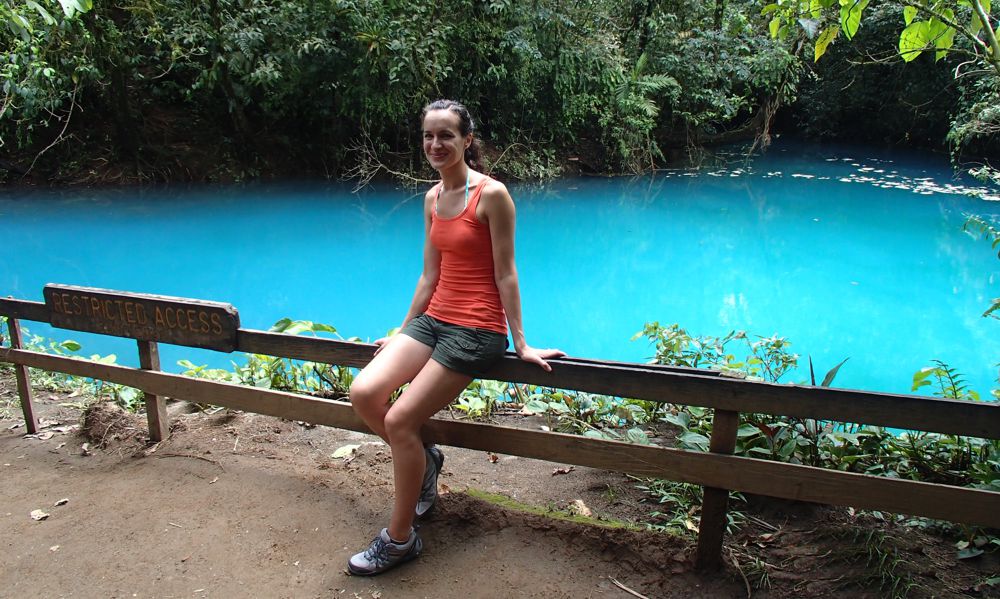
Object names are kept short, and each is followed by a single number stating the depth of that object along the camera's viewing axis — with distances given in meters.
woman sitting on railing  2.03
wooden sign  2.51
